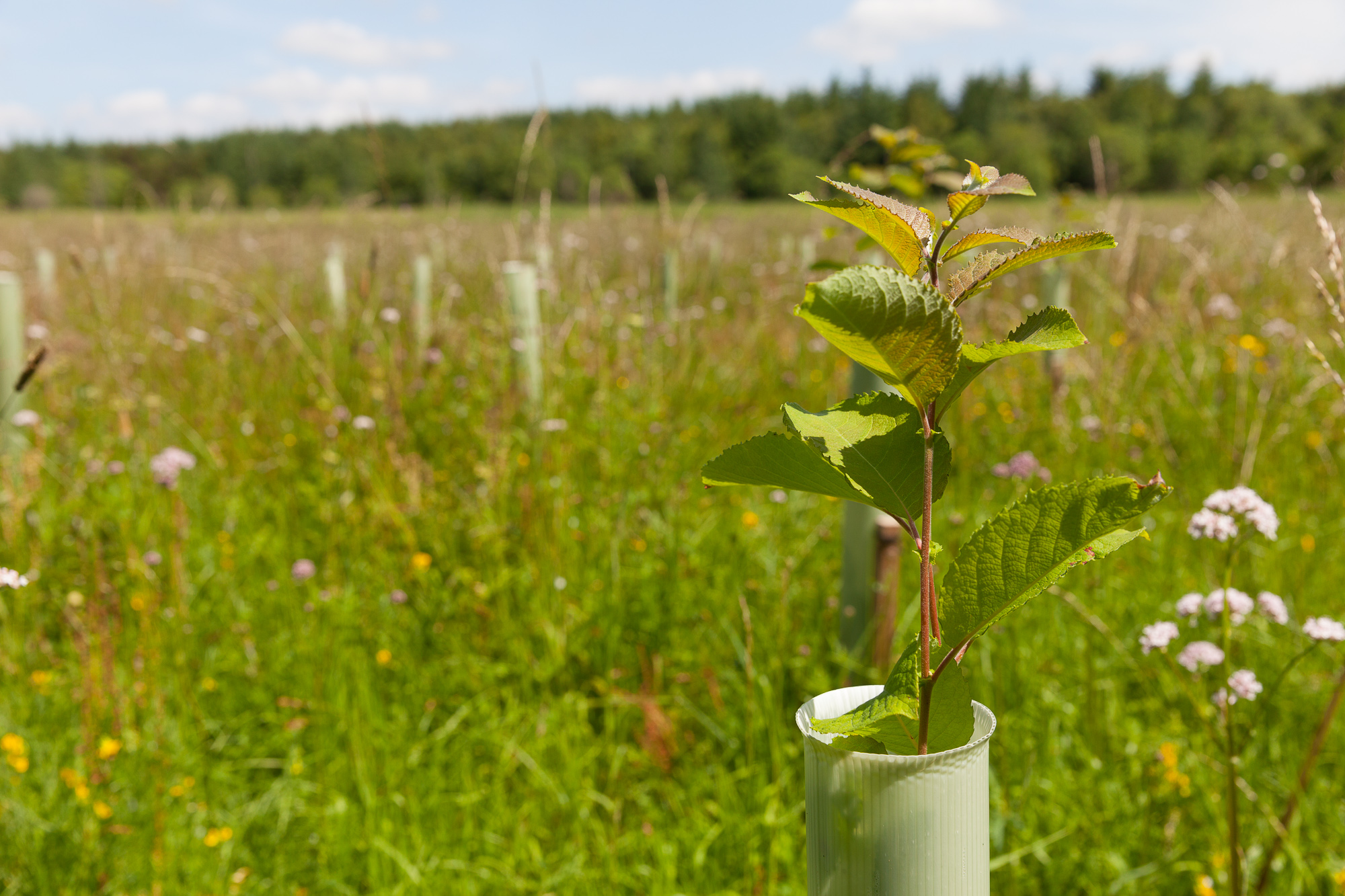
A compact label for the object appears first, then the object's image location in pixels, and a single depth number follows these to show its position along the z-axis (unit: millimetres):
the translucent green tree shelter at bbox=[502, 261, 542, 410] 3158
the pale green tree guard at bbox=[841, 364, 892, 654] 1736
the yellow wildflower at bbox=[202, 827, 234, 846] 1640
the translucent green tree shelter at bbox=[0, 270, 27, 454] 3195
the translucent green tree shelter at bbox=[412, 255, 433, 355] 4076
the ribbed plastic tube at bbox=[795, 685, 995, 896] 451
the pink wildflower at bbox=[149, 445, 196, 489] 2242
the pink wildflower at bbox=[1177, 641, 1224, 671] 1280
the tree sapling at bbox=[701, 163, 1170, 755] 461
